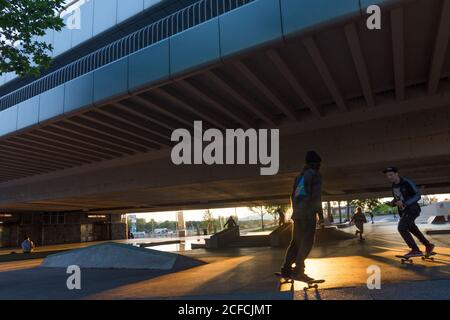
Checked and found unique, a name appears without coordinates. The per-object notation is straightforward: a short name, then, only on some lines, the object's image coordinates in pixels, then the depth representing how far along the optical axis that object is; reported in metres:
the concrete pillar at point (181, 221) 51.02
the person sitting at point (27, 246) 23.31
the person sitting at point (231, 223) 22.79
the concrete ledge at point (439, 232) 16.86
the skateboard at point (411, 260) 6.96
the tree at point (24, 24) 8.70
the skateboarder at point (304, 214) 5.14
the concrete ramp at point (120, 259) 10.11
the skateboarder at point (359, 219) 16.61
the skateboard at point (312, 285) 5.01
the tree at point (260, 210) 60.92
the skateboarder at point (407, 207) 6.82
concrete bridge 7.38
